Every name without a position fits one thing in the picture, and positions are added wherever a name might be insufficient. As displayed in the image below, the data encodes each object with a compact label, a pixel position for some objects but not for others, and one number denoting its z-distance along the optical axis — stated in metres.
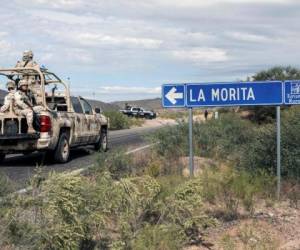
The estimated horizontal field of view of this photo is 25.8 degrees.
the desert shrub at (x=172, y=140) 15.10
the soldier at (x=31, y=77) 17.00
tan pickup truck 15.88
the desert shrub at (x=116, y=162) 11.16
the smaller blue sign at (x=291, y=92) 9.82
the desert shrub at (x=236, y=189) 8.64
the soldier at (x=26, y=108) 15.69
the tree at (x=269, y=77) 33.22
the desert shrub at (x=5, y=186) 6.94
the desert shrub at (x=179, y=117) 18.18
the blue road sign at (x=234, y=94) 10.02
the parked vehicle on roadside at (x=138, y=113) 91.00
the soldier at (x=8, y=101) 15.83
